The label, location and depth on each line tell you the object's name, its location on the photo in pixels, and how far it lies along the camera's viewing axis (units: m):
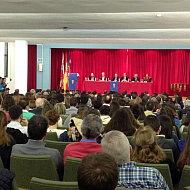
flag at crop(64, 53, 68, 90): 18.37
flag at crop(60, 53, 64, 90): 18.61
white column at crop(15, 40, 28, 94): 15.84
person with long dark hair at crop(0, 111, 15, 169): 3.01
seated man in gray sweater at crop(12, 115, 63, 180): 2.71
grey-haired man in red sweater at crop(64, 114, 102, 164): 2.78
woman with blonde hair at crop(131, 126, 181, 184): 2.51
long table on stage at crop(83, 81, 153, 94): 15.63
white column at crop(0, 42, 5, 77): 17.52
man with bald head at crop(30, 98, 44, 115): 5.82
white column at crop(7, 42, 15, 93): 18.20
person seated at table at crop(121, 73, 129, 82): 16.30
